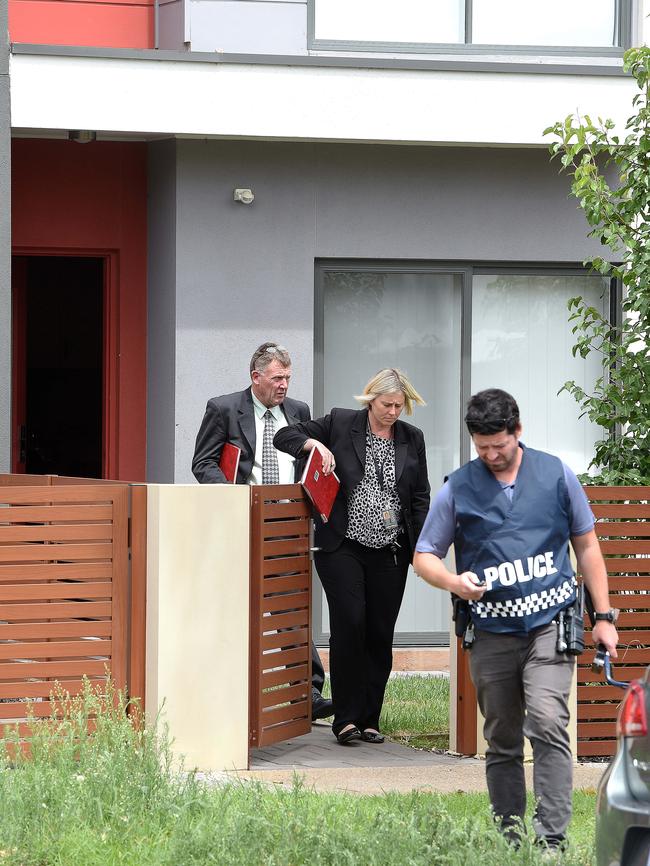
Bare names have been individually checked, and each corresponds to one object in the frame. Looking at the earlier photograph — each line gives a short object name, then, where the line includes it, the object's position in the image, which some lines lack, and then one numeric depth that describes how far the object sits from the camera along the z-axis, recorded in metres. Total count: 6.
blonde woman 17.00
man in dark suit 17.55
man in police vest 11.85
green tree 18.05
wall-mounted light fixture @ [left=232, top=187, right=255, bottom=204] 22.62
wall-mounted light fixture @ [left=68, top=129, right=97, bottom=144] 22.52
